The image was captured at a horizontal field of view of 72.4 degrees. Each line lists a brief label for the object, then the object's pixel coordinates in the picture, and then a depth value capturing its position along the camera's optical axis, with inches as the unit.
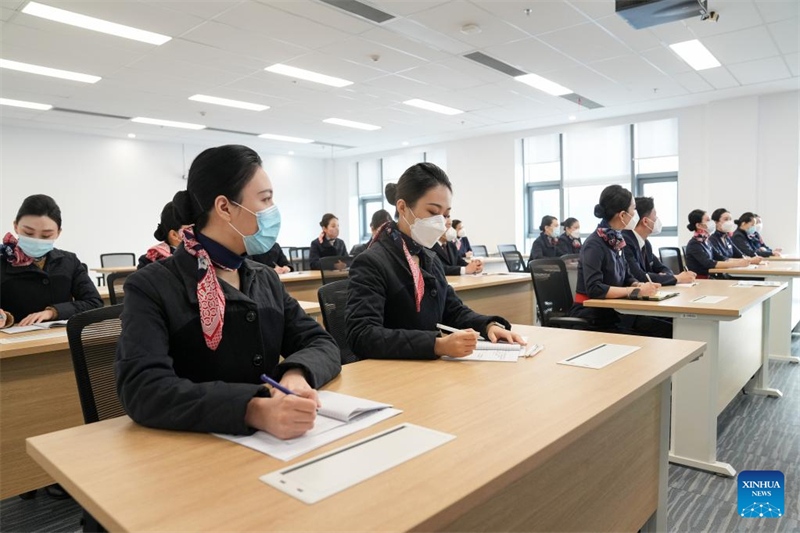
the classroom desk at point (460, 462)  29.6
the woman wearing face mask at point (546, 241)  295.9
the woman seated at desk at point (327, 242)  268.4
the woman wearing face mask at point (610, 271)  123.5
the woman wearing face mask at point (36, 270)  112.3
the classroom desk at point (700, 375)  103.3
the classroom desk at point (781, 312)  182.5
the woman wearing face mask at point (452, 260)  192.1
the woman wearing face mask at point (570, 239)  303.9
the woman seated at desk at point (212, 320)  42.5
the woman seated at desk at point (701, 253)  218.5
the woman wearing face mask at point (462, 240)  304.1
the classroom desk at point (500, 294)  169.8
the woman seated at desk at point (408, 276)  71.3
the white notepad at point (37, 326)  98.9
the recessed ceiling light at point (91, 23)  171.9
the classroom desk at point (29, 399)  84.4
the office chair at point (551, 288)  133.3
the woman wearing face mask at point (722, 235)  253.8
